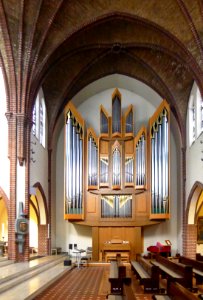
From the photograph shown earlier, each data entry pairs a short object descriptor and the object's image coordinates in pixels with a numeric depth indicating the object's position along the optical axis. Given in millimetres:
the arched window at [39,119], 16545
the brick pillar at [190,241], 17916
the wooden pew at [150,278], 9545
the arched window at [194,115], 16016
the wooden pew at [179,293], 4973
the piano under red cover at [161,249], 17778
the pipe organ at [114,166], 17858
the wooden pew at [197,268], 10017
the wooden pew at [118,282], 8497
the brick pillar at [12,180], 13932
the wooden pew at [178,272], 8384
